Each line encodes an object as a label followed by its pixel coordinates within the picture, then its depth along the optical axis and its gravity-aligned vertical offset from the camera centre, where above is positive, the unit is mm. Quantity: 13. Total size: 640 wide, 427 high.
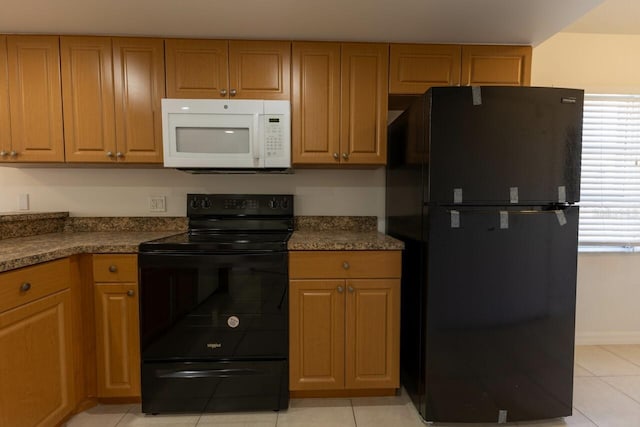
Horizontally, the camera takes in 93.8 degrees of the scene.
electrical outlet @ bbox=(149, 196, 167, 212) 2088 -50
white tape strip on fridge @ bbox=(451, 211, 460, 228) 1380 -107
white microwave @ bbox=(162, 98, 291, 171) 1682 +358
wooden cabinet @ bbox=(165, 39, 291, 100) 1752 +748
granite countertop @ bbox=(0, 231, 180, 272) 1217 -243
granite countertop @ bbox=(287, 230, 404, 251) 1560 -251
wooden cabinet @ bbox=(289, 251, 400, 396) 1573 -676
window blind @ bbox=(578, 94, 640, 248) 2164 +181
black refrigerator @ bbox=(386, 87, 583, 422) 1364 -256
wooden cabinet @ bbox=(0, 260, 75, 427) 1157 -687
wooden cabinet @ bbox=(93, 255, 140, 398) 1509 -669
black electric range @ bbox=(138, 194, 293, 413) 1515 -665
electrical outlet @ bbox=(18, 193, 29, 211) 2043 -36
